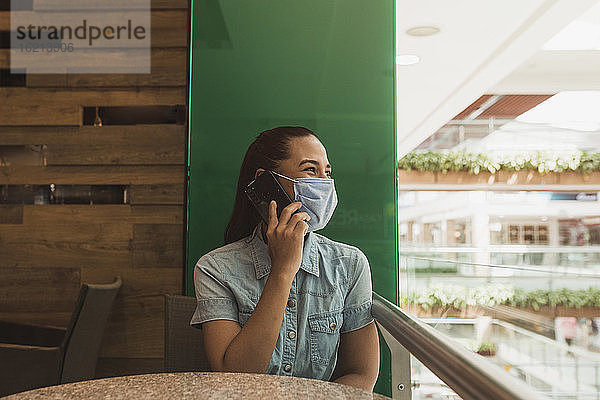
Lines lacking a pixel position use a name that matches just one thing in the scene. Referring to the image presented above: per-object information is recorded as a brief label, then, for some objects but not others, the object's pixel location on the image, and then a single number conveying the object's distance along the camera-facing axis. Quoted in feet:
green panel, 7.14
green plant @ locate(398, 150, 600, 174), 29.45
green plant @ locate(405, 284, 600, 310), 8.30
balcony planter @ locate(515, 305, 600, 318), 13.02
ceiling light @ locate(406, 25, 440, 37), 14.39
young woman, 4.46
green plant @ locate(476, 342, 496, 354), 9.89
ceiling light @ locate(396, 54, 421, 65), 16.72
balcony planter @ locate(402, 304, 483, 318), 8.47
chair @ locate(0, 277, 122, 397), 6.86
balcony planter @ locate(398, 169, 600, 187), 29.68
